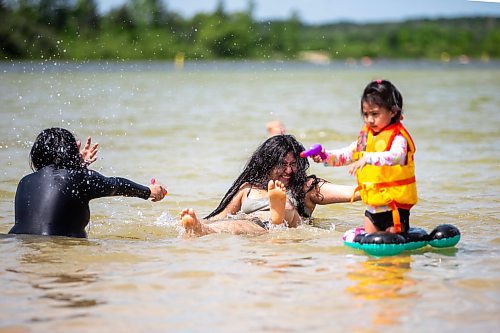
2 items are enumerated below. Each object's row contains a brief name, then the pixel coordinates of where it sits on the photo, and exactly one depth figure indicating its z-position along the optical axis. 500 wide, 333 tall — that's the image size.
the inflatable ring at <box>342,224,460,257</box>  9.73
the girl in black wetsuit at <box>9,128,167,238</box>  10.61
